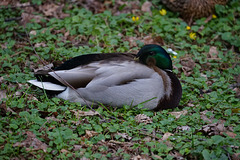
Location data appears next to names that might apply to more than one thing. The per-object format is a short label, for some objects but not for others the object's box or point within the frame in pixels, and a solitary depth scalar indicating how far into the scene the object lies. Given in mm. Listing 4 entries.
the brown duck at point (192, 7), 13477
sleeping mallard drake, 8352
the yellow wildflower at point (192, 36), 12414
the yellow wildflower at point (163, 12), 13523
